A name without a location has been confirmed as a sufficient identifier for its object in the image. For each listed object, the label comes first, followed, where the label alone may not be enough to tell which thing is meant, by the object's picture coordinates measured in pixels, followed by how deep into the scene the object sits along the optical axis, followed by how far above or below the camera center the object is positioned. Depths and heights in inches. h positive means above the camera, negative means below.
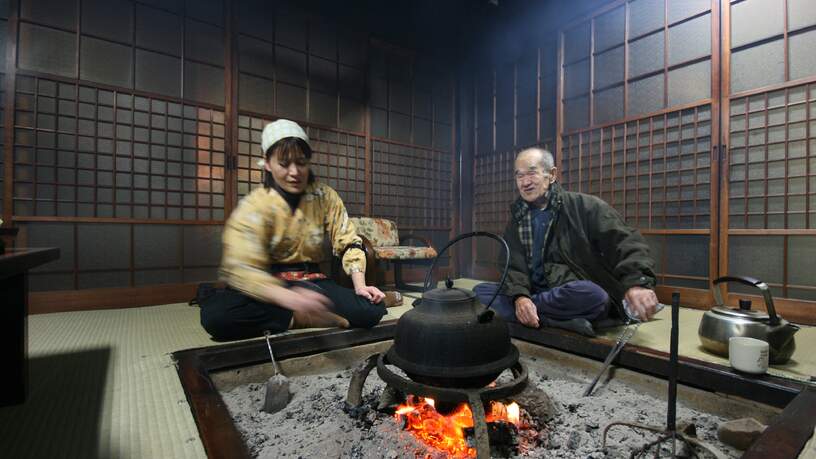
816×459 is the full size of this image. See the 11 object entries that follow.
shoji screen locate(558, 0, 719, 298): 129.7 +44.3
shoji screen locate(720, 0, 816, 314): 109.6 +27.7
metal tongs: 65.9 -22.7
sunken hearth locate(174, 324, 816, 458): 48.3 -28.9
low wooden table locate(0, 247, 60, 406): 51.4 -15.6
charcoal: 48.9 -29.5
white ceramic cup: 55.4 -18.6
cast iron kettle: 45.8 -14.5
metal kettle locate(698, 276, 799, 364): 63.3 -16.8
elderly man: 83.6 -5.4
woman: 74.3 -2.8
